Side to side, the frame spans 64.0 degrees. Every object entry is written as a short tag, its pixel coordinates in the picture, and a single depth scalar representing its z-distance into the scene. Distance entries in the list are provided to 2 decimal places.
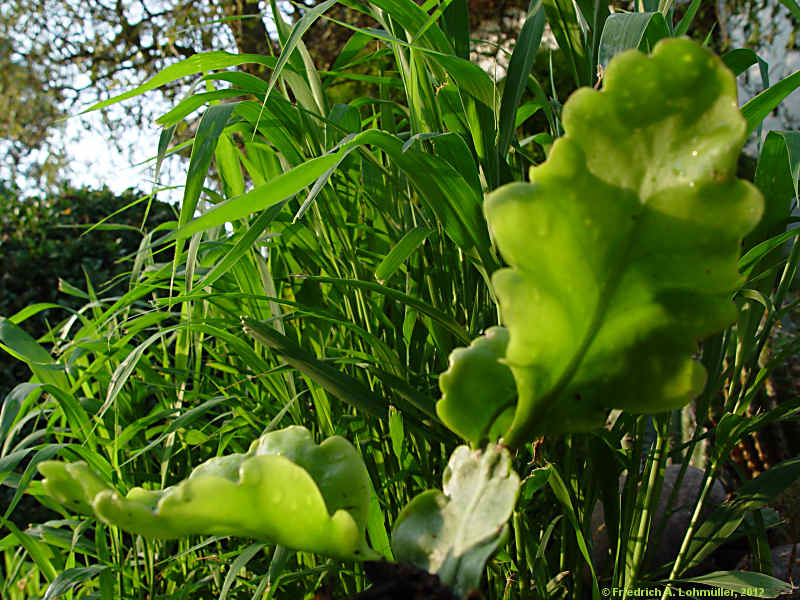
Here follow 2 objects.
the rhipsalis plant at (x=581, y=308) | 0.23
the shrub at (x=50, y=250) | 3.74
